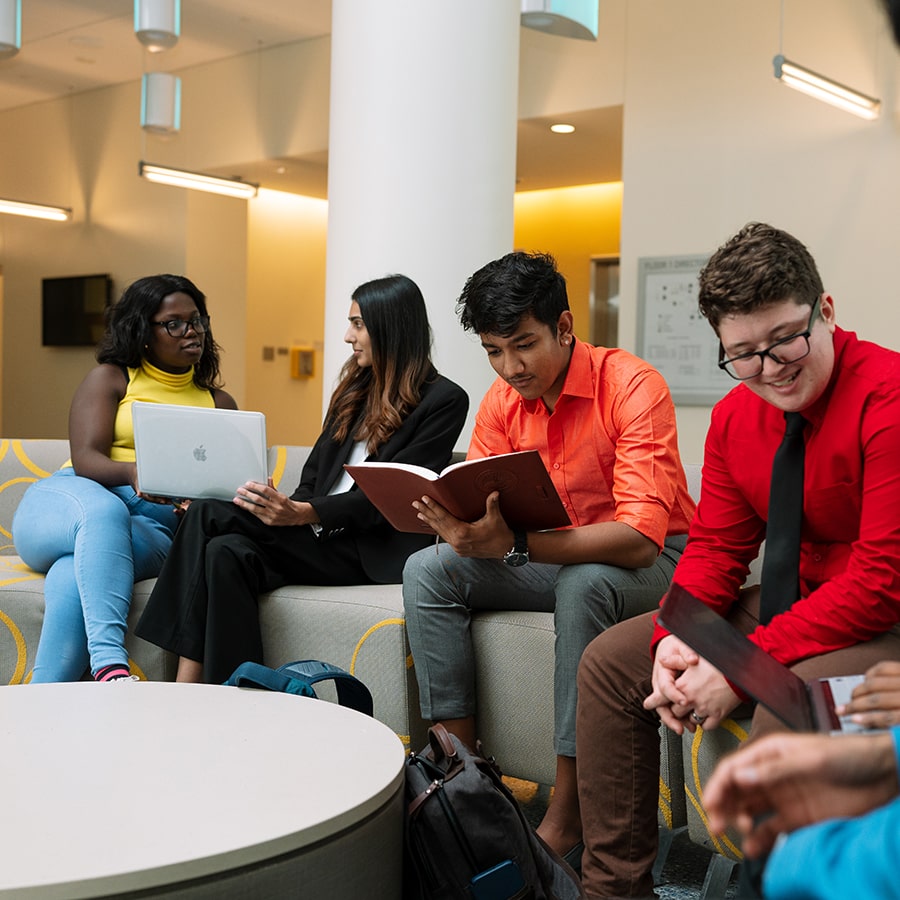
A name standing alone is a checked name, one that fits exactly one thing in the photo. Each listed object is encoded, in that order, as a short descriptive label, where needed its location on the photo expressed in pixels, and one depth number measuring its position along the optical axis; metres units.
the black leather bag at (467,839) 1.76
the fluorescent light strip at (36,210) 10.27
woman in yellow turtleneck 3.11
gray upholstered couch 2.32
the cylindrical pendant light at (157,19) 5.55
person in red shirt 1.86
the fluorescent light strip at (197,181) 8.59
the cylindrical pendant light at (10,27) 4.98
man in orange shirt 2.39
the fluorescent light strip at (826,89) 5.57
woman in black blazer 2.95
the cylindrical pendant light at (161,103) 7.40
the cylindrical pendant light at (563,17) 3.79
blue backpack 2.09
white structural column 4.46
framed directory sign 7.26
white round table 1.28
